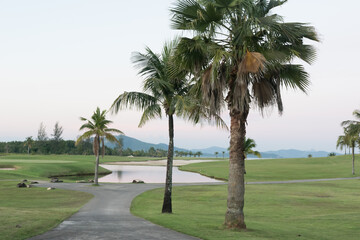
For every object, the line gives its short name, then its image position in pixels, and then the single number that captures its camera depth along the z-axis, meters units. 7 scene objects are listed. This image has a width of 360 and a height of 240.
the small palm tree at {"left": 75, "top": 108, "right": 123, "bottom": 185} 45.14
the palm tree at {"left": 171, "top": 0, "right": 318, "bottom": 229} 14.88
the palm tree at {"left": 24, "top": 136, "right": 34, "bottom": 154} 176.62
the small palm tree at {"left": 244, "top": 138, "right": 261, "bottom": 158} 61.27
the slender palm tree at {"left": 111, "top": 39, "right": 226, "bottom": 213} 21.47
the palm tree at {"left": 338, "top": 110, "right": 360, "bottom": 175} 62.99
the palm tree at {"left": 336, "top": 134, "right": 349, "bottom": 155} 73.25
